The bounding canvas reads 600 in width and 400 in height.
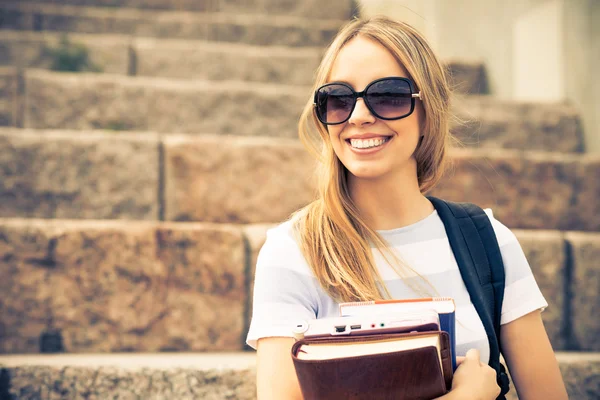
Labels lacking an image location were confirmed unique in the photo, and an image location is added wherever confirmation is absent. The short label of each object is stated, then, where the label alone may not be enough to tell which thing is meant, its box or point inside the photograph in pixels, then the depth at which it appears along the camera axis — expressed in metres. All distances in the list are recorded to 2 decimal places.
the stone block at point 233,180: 2.88
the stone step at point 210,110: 3.35
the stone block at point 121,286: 2.38
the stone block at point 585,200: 3.08
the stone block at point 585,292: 2.59
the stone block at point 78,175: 2.80
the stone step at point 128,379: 2.06
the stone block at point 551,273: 2.62
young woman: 1.38
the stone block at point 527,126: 3.70
